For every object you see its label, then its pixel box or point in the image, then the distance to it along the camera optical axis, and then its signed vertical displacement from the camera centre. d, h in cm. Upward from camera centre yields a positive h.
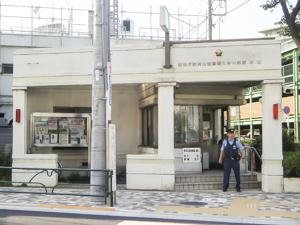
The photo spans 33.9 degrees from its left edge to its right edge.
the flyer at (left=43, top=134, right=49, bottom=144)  1836 +17
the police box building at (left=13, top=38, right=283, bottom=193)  1570 +142
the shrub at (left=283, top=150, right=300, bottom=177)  1540 -78
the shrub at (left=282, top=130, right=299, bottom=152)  1780 -11
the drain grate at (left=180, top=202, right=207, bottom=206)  1302 -161
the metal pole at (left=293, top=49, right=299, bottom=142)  3623 +384
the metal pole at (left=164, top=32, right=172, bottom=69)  1596 +292
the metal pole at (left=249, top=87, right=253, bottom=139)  4795 +222
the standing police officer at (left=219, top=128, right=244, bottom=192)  1537 -45
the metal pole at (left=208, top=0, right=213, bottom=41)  2843 +716
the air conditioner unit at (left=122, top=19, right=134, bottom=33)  2865 +683
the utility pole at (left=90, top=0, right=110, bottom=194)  1276 +149
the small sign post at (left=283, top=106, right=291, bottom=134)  2340 +146
